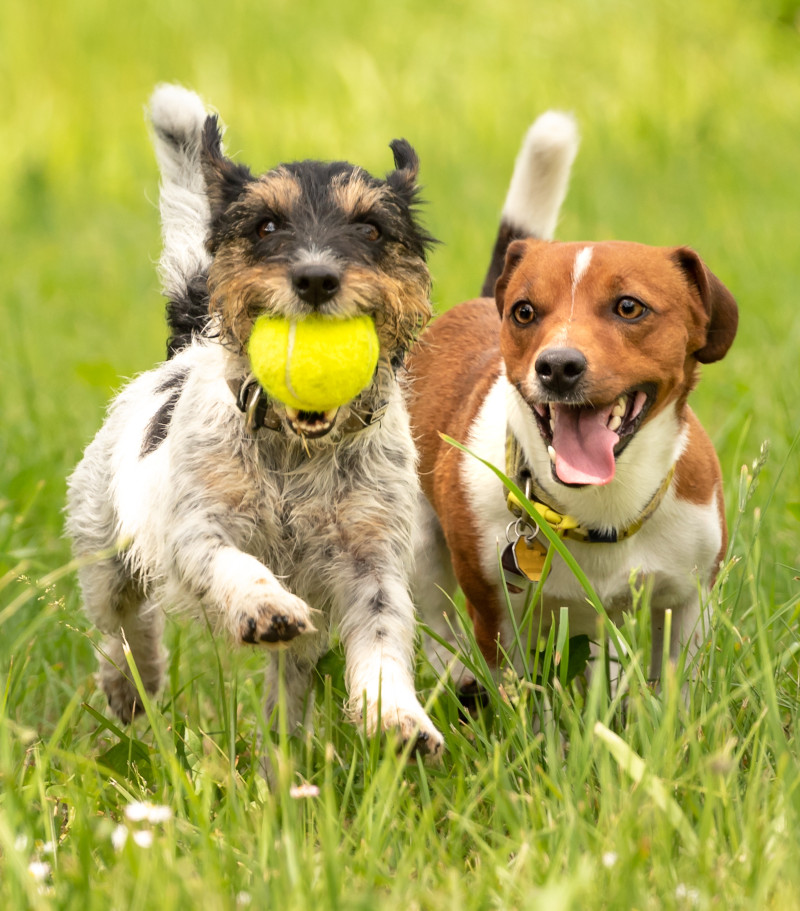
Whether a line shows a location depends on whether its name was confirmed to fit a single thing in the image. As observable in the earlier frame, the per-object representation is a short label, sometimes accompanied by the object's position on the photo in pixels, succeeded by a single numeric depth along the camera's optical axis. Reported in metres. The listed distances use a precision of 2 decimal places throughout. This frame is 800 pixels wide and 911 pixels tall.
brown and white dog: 6.10
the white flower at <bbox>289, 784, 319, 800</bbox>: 4.66
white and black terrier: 5.37
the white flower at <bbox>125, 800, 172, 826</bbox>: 4.31
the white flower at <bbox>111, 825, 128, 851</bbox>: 4.28
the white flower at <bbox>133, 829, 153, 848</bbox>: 4.16
